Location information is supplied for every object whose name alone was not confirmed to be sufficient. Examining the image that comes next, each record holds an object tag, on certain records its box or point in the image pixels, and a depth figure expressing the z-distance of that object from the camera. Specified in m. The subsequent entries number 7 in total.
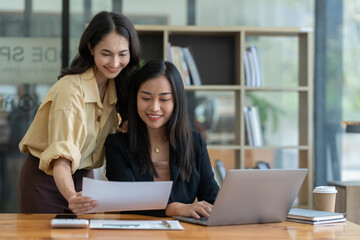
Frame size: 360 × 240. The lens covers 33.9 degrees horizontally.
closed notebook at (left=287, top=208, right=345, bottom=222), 1.94
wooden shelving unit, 4.09
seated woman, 2.22
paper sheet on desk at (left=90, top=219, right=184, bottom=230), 1.77
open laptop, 1.78
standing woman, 2.10
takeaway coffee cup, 2.13
